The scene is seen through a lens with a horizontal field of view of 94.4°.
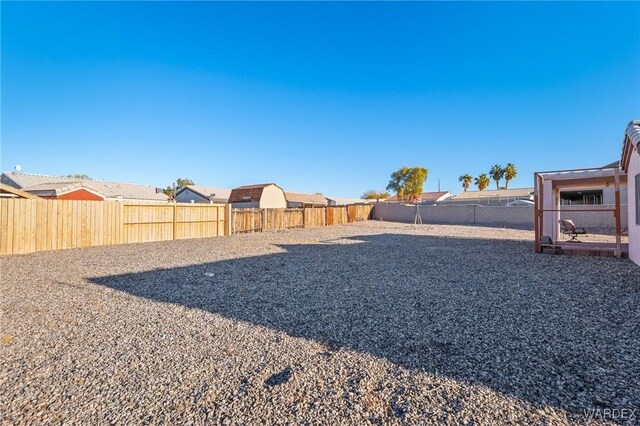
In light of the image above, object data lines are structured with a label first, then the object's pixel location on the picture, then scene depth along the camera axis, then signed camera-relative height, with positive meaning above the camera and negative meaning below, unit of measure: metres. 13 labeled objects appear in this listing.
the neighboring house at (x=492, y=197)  31.81 +2.03
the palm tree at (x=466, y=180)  53.12 +6.21
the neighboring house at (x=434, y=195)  51.62 +3.48
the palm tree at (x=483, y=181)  49.59 +5.60
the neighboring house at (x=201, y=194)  35.95 +2.66
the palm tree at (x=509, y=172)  46.12 +6.62
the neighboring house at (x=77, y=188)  20.35 +2.21
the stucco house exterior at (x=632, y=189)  6.95 +0.63
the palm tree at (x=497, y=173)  47.12 +6.62
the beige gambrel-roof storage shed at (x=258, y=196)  32.19 +2.12
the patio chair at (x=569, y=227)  10.72 -0.47
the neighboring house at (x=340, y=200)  51.93 +2.74
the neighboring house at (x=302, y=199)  40.33 +2.52
